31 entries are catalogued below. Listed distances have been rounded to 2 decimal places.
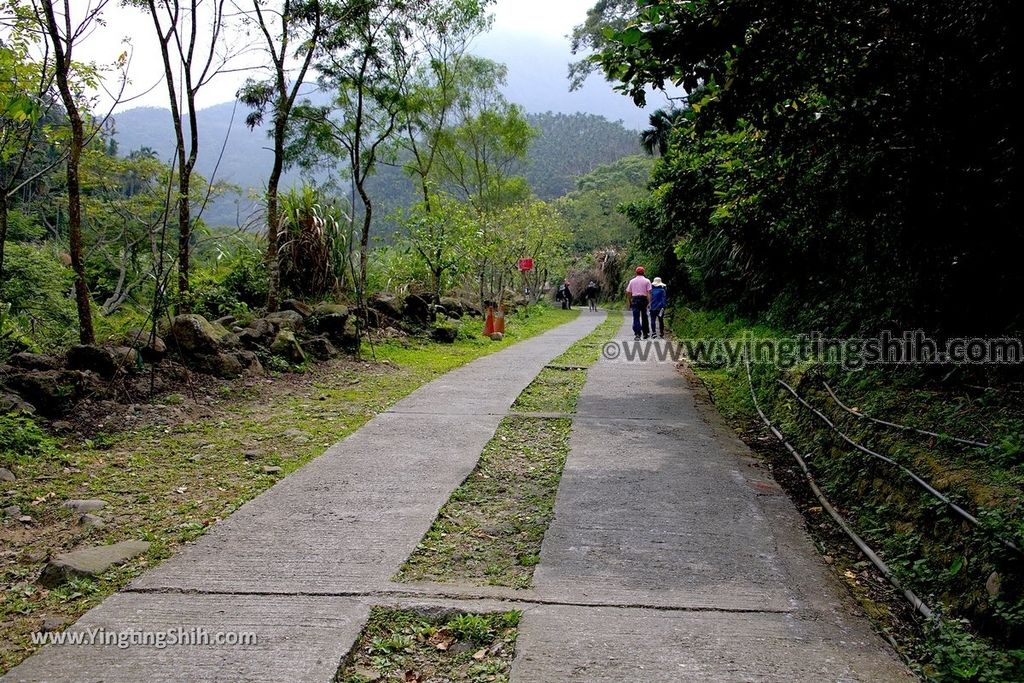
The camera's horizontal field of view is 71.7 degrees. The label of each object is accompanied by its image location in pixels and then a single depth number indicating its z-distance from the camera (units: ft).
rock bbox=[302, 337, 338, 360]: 32.83
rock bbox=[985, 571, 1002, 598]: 9.71
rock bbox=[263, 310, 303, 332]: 32.81
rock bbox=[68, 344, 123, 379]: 21.06
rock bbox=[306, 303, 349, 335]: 35.65
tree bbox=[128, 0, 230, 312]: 27.35
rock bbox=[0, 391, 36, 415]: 17.65
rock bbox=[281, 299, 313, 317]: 36.45
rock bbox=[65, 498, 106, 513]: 14.14
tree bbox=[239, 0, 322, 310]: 35.19
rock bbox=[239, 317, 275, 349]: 29.50
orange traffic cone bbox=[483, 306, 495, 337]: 53.42
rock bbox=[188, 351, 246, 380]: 25.71
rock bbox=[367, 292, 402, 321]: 46.15
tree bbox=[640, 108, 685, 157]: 80.38
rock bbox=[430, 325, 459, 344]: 46.75
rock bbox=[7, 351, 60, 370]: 19.97
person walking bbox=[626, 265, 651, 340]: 49.47
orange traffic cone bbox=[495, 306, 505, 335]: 54.93
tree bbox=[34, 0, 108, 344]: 20.44
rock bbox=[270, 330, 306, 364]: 30.22
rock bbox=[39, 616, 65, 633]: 9.78
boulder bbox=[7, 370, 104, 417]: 18.71
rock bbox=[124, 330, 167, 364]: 23.47
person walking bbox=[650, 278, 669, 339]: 50.16
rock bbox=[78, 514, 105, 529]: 13.29
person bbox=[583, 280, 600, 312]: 122.11
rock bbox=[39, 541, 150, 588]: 11.14
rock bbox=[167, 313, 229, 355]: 25.67
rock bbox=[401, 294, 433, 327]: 48.62
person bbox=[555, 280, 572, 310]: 126.68
